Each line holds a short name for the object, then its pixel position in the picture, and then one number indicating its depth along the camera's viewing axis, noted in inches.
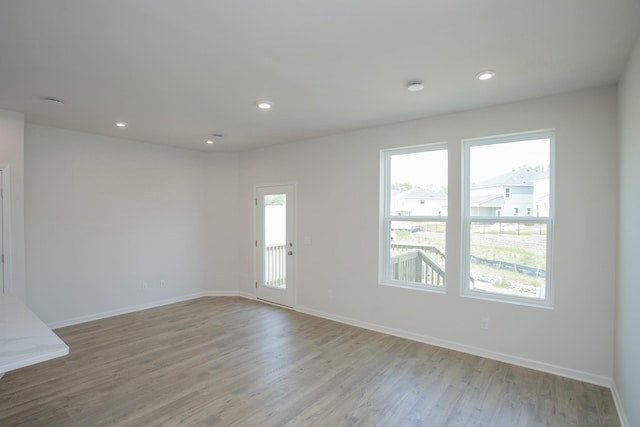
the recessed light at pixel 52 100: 130.0
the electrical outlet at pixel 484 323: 140.6
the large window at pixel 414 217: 158.9
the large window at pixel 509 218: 132.1
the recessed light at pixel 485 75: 105.7
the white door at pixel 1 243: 147.1
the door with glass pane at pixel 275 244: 215.5
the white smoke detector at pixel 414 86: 114.8
